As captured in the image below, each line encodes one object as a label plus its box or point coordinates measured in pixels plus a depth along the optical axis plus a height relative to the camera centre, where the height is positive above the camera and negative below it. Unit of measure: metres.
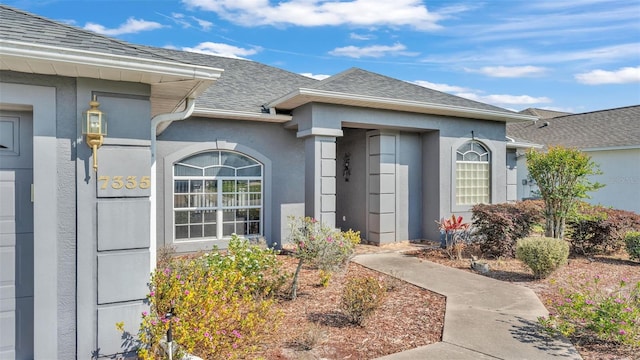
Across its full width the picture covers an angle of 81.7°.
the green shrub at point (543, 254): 7.04 -1.42
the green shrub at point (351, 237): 7.33 -1.13
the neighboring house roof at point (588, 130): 17.03 +2.73
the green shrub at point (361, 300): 4.81 -1.59
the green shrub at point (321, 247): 6.24 -1.18
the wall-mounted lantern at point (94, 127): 3.60 +0.53
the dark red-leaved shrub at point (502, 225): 8.89 -1.09
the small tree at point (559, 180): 9.04 +0.02
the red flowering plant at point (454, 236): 9.20 -1.55
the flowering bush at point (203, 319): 3.64 -1.45
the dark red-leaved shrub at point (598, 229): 9.31 -1.22
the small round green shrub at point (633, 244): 8.61 -1.48
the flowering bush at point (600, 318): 4.23 -1.65
